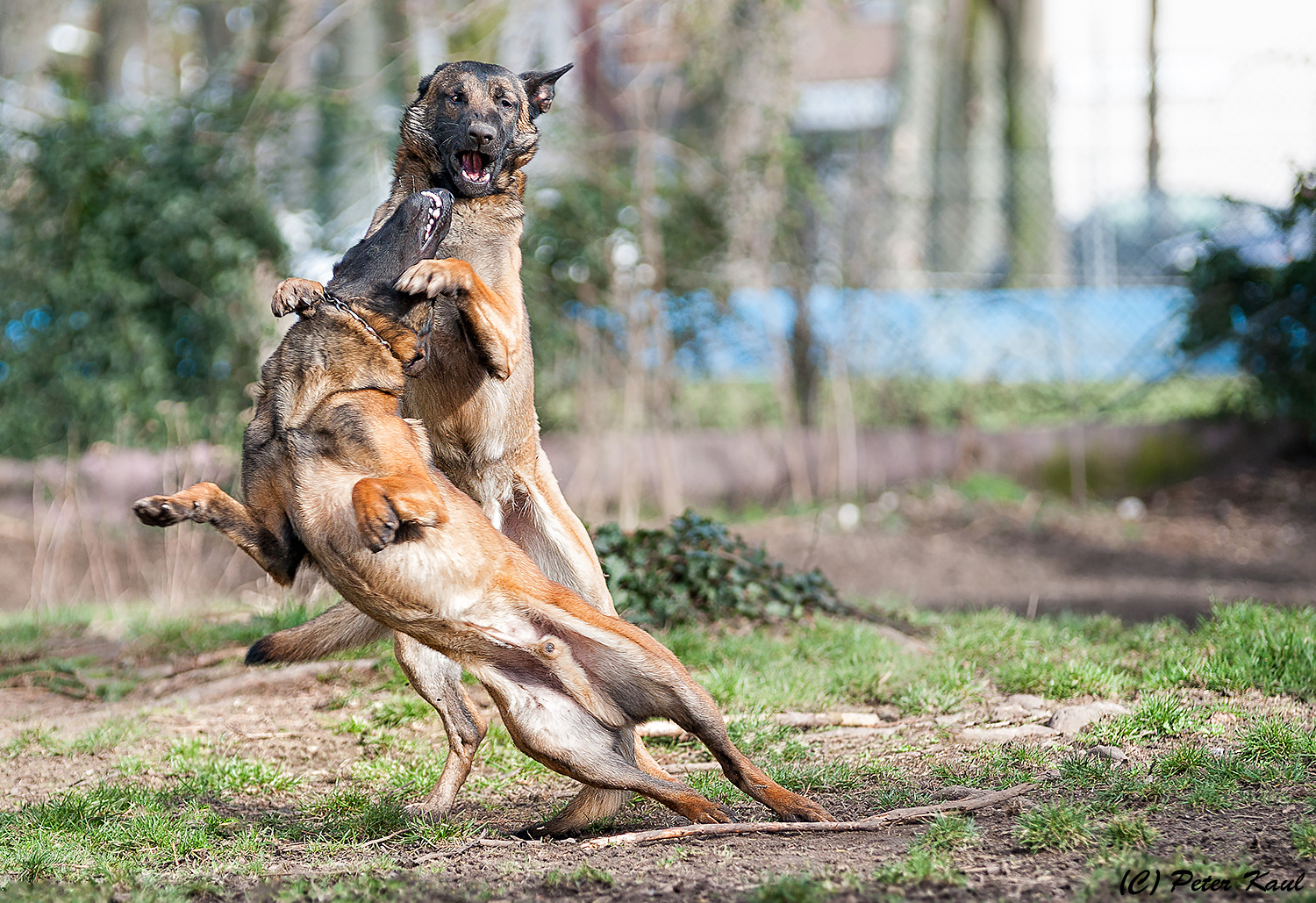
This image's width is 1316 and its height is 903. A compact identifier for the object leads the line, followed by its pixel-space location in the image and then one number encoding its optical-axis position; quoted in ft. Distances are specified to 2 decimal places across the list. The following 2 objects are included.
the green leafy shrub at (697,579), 38.01
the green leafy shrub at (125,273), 61.31
